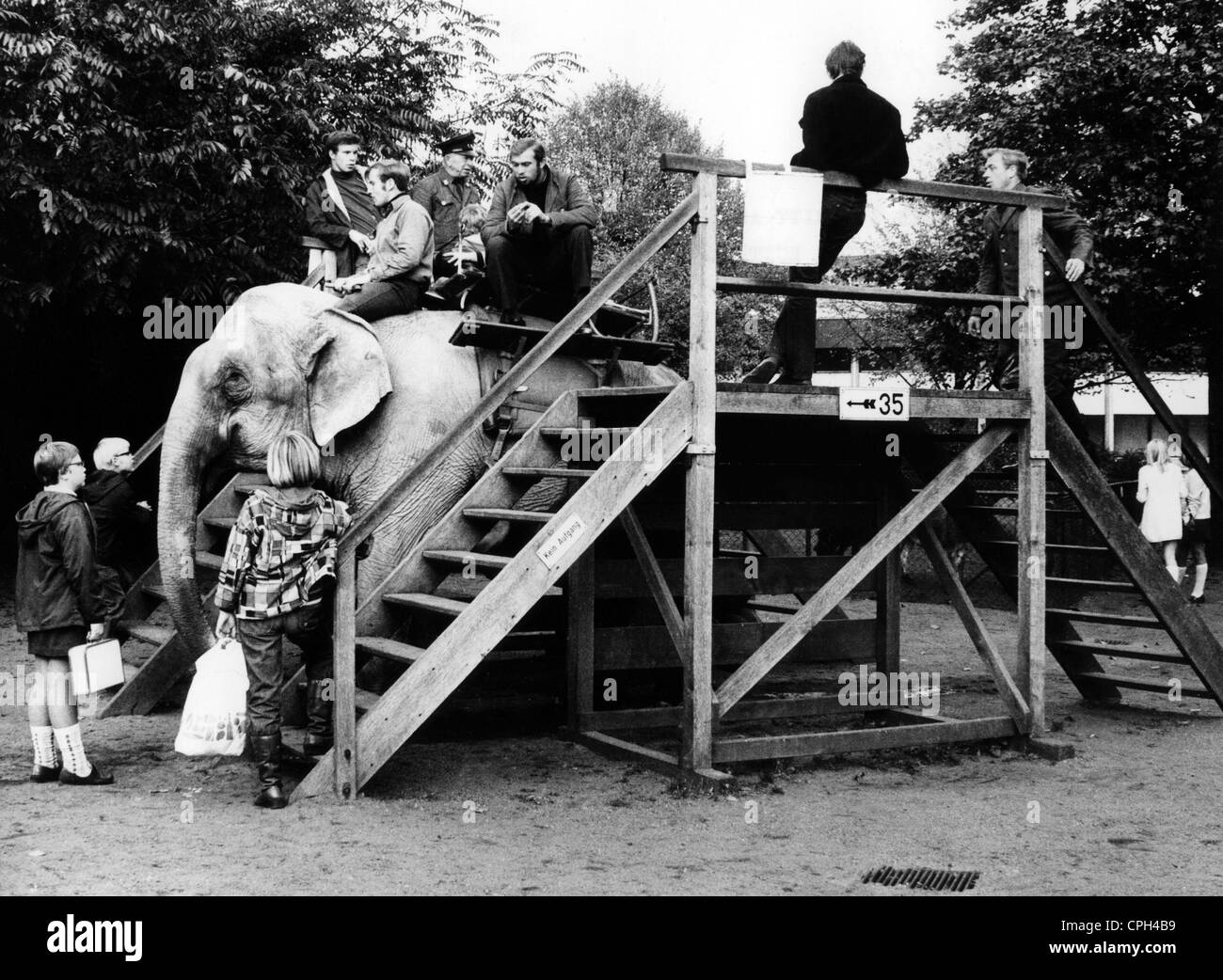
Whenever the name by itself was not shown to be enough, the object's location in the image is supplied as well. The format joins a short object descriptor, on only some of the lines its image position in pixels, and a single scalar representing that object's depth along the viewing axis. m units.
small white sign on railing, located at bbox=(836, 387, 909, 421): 8.08
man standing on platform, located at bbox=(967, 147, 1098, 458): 9.02
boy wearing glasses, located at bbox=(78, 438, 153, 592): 10.78
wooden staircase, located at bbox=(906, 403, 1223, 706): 8.99
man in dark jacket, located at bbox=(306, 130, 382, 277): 10.28
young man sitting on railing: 8.01
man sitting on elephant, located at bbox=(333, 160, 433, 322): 9.23
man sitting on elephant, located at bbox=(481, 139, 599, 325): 9.25
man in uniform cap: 10.64
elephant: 8.66
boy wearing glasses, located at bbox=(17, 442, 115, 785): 7.02
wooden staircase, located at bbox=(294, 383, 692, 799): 6.92
